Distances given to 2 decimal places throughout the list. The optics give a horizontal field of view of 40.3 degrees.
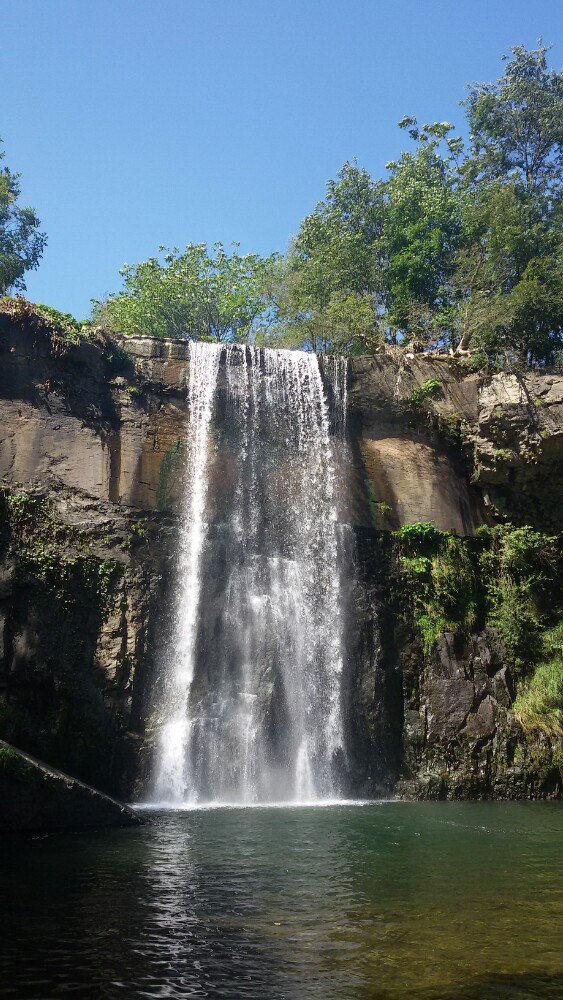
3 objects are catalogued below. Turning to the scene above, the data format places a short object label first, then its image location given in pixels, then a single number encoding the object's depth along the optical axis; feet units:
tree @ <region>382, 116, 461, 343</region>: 97.50
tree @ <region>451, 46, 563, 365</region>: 79.71
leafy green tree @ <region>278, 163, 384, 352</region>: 85.46
